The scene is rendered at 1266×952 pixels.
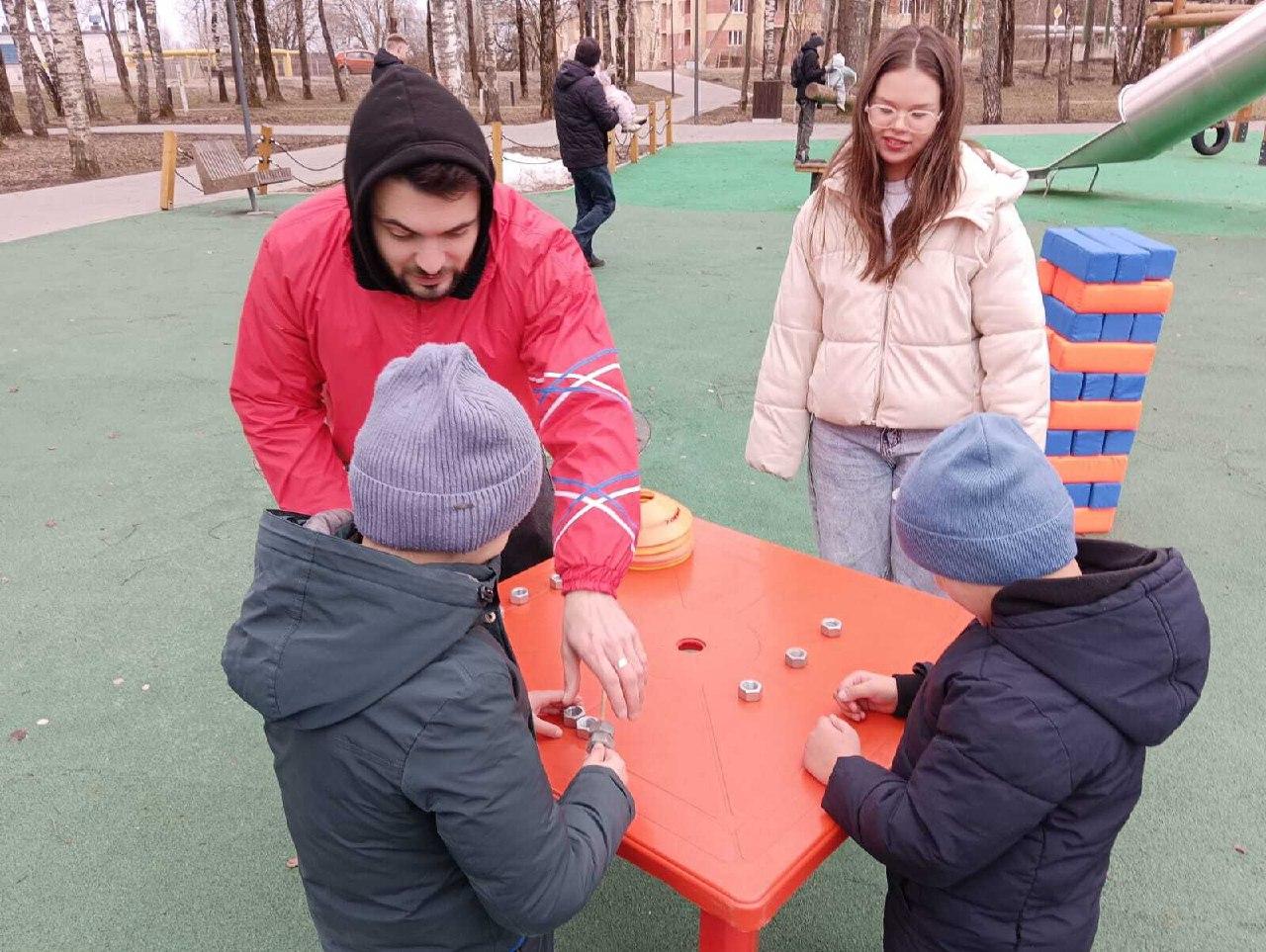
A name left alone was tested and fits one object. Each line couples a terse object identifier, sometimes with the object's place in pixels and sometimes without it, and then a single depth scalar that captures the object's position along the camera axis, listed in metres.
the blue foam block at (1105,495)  3.83
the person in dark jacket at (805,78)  13.52
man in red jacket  1.64
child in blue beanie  1.30
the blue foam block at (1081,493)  3.82
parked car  54.25
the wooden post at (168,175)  11.37
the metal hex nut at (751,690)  1.75
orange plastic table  1.44
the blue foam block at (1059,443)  3.75
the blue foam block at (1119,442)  3.77
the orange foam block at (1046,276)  3.93
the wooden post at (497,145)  11.56
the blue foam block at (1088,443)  3.76
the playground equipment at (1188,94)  9.97
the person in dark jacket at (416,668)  1.19
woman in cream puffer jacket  2.37
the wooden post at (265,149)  11.90
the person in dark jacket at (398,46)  9.57
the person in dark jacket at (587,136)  8.20
